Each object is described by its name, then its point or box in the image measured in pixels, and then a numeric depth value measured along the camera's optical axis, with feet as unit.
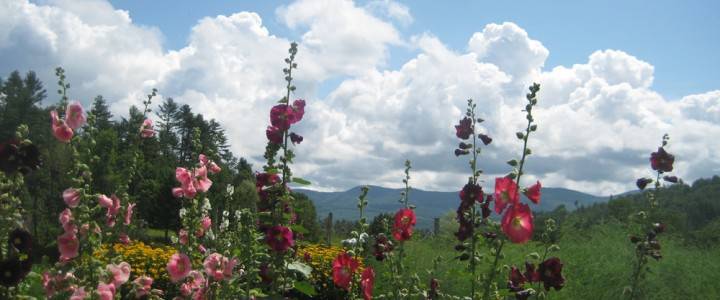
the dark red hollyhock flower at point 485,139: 11.66
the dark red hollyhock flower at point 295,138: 10.94
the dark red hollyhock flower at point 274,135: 10.60
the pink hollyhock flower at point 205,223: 9.65
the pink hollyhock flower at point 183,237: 9.59
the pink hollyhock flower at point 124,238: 9.07
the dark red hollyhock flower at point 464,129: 11.82
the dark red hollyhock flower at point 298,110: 10.82
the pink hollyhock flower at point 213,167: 9.78
